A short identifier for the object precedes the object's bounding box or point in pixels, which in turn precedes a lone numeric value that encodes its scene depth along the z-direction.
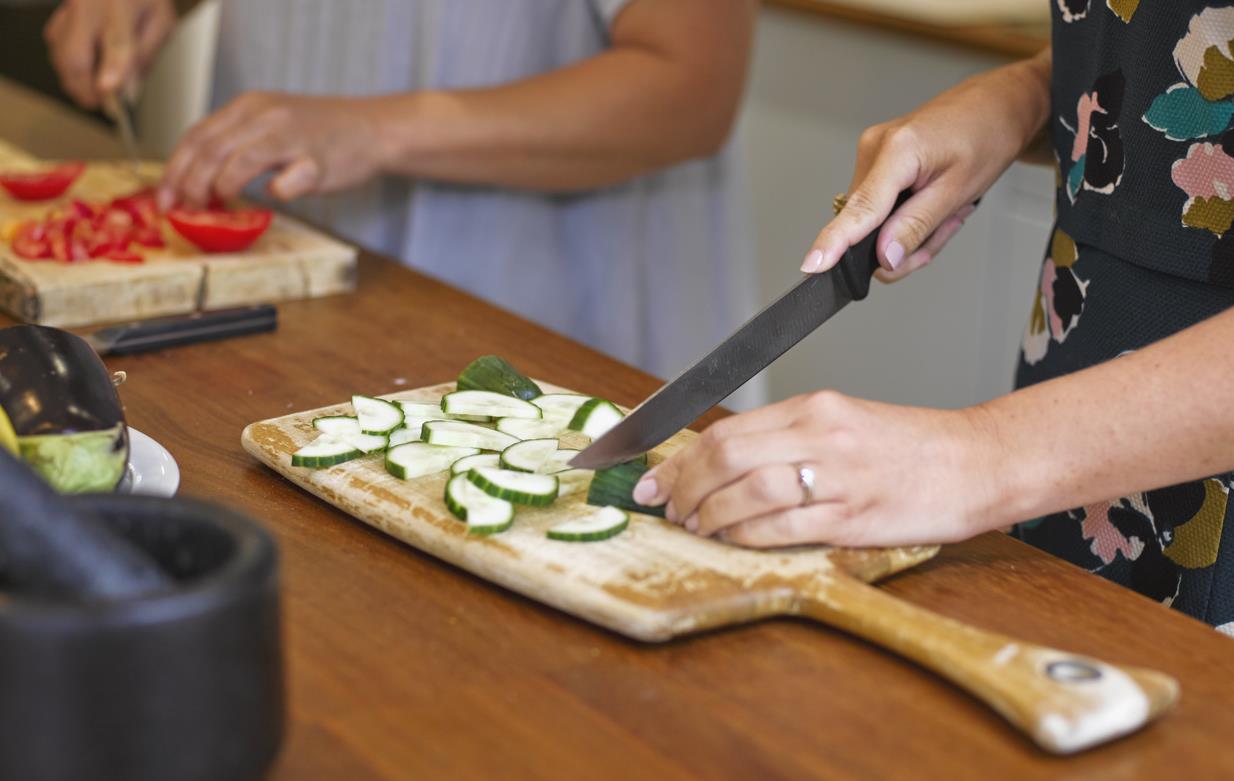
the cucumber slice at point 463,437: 1.26
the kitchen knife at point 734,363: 1.22
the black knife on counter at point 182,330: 1.60
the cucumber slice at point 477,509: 1.11
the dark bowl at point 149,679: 0.69
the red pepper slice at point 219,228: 1.84
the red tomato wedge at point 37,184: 2.03
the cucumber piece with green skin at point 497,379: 1.39
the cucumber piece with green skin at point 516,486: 1.15
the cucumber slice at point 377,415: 1.29
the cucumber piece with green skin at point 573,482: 1.21
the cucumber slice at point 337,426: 1.29
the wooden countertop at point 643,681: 0.88
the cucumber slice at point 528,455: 1.20
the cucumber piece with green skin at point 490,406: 1.34
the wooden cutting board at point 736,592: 0.91
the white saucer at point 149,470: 1.13
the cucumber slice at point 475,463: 1.20
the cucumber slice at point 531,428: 1.31
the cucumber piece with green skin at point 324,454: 1.22
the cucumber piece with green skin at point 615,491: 1.18
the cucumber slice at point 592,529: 1.11
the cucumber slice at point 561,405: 1.35
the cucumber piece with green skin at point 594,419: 1.32
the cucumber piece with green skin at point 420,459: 1.21
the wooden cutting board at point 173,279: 1.70
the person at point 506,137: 2.09
